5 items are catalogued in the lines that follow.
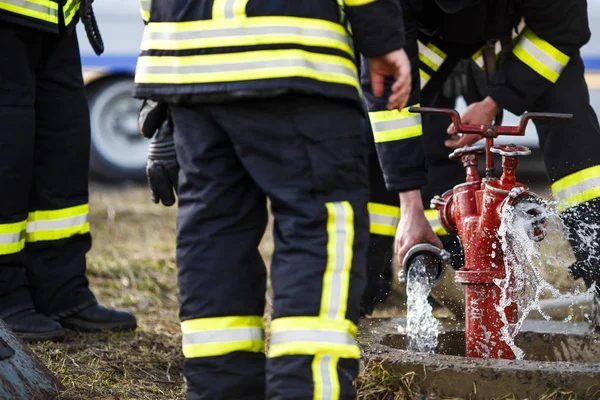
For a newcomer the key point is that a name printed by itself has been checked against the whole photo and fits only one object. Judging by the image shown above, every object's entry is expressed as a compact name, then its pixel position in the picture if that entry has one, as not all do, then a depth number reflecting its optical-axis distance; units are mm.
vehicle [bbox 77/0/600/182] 14961
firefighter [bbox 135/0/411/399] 3918
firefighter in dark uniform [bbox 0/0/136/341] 6285
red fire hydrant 5215
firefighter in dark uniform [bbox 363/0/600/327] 5984
